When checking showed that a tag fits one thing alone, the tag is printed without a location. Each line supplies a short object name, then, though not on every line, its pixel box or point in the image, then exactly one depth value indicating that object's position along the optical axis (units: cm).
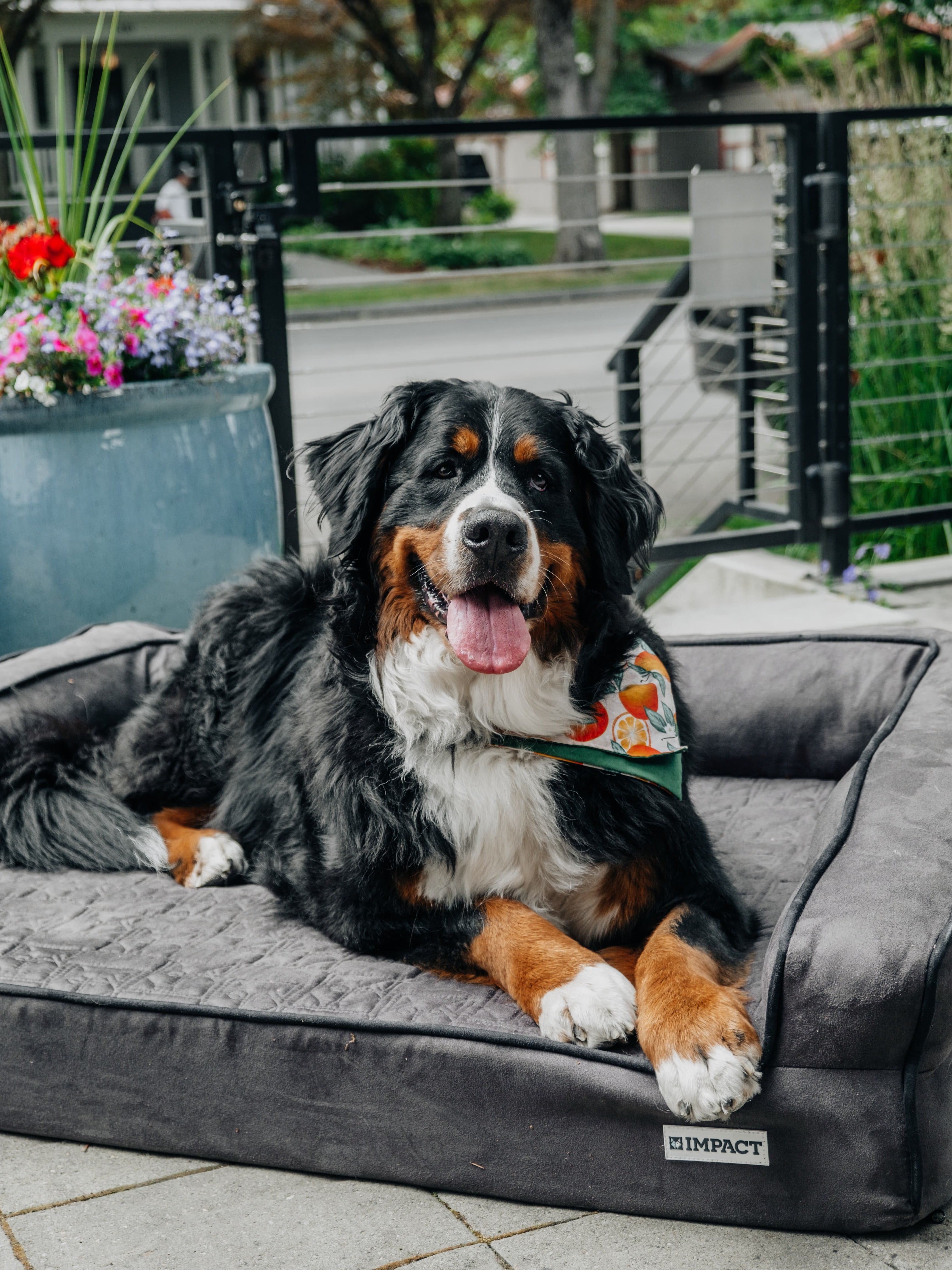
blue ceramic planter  372
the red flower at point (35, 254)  371
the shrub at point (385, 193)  2450
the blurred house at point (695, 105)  3403
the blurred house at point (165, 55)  2692
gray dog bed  190
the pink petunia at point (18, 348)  358
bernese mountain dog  228
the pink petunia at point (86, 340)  363
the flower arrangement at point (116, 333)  362
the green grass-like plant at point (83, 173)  389
